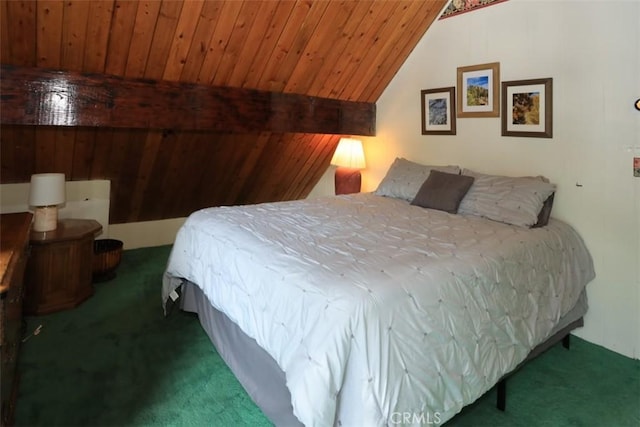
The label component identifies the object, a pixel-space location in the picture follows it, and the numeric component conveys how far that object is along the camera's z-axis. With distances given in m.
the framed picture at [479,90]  2.84
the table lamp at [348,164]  3.86
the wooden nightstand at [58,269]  2.47
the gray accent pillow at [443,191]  2.66
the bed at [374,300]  1.23
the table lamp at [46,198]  2.53
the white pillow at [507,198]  2.30
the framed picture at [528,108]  2.55
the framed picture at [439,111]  3.16
